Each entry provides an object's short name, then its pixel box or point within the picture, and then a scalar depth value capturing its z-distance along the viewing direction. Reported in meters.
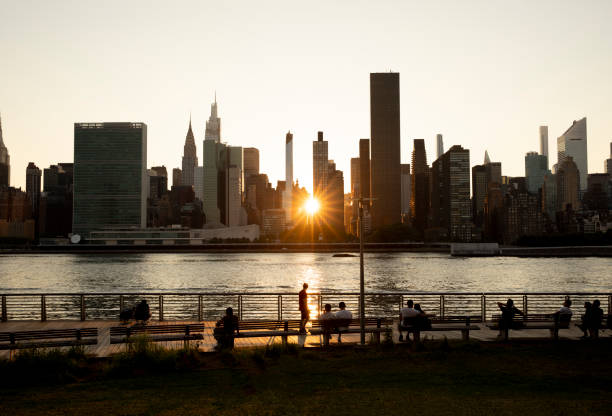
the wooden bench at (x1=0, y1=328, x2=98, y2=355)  16.11
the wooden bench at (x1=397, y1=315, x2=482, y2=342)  19.00
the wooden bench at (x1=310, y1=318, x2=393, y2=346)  18.58
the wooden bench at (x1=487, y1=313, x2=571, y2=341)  19.52
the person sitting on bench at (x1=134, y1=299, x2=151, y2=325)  22.30
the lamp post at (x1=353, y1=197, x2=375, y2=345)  18.73
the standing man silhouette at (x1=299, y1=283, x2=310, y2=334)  21.98
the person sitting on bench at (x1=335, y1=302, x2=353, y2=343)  19.38
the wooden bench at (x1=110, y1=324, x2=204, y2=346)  17.12
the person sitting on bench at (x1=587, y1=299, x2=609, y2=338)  19.52
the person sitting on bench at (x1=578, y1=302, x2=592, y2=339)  19.70
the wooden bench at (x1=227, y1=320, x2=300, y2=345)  18.27
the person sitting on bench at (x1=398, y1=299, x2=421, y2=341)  19.08
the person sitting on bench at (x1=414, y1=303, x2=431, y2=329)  19.09
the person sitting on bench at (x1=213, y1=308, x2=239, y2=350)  17.58
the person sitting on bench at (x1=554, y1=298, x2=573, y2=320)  20.38
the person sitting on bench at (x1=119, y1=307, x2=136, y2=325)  22.86
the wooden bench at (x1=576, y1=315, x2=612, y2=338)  19.66
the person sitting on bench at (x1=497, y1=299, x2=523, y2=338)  19.38
